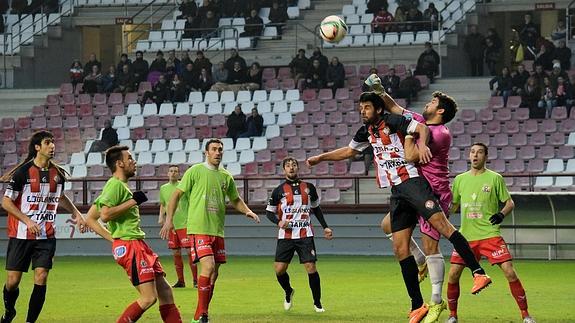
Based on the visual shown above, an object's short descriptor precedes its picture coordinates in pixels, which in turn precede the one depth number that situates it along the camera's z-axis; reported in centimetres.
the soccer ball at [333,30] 1838
